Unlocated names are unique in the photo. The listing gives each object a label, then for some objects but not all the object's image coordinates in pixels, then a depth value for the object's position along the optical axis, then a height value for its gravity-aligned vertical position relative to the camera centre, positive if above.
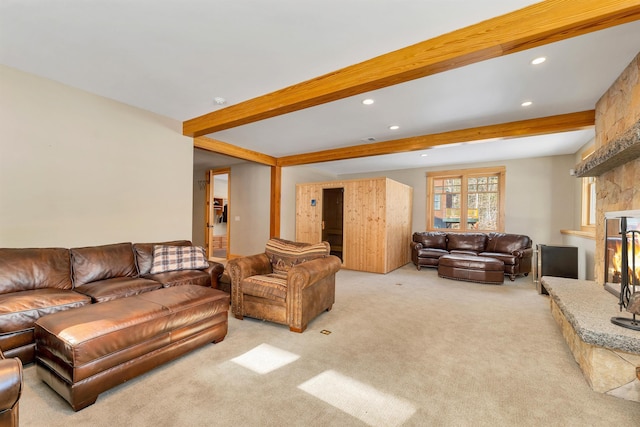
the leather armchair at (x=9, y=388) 1.10 -0.74
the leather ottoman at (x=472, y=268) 4.97 -1.03
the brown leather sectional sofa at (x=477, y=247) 5.33 -0.74
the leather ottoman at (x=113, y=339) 1.66 -0.89
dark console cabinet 4.28 -0.75
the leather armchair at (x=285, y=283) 2.81 -0.78
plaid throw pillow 3.45 -0.63
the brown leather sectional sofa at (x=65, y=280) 2.10 -0.74
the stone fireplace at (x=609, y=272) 1.86 -0.60
